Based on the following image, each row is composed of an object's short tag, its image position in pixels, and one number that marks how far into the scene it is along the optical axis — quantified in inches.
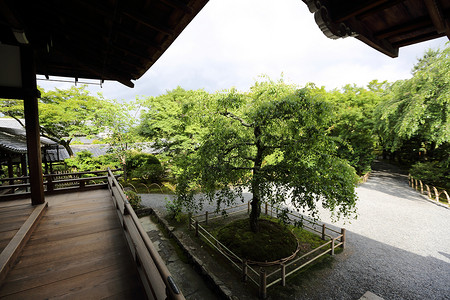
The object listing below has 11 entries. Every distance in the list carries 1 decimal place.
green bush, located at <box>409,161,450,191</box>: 571.5
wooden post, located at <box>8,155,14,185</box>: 354.6
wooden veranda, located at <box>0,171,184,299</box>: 98.0
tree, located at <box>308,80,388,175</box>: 739.4
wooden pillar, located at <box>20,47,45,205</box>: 157.6
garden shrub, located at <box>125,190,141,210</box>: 419.8
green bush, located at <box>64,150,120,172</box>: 565.0
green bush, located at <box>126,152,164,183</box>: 600.5
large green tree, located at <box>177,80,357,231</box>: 209.5
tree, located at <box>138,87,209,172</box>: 546.0
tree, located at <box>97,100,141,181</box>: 555.2
